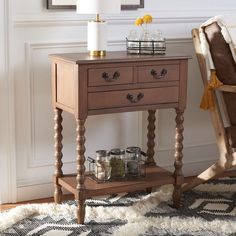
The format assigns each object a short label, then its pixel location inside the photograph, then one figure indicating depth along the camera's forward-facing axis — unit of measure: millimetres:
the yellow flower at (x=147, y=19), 2994
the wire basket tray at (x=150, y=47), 2980
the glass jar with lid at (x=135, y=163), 3072
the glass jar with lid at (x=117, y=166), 3039
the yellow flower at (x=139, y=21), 2996
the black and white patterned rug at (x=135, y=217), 2777
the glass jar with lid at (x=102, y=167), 2990
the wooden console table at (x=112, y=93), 2764
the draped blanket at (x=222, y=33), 3111
